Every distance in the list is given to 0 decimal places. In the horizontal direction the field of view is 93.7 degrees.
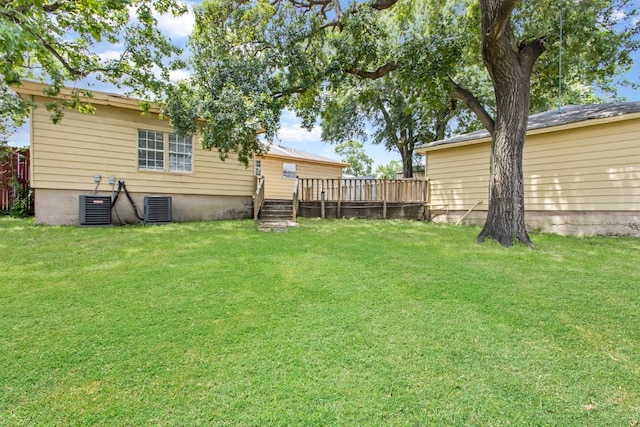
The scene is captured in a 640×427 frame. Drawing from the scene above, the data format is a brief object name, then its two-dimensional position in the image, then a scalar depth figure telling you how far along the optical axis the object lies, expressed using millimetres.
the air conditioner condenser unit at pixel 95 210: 7730
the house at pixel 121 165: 7629
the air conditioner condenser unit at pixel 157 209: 8570
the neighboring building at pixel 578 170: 7324
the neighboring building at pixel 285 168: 15883
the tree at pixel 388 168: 43531
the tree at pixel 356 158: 38750
